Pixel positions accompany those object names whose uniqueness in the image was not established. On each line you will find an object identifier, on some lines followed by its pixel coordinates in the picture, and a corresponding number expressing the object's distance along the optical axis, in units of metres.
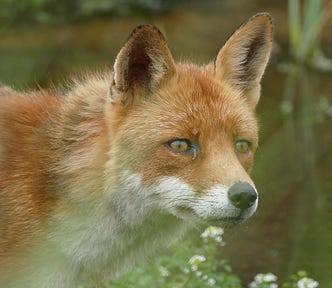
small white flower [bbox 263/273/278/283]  13.20
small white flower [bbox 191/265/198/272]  12.80
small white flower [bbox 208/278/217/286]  12.84
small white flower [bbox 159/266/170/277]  13.40
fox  11.13
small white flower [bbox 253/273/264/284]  13.38
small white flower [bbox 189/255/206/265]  12.62
